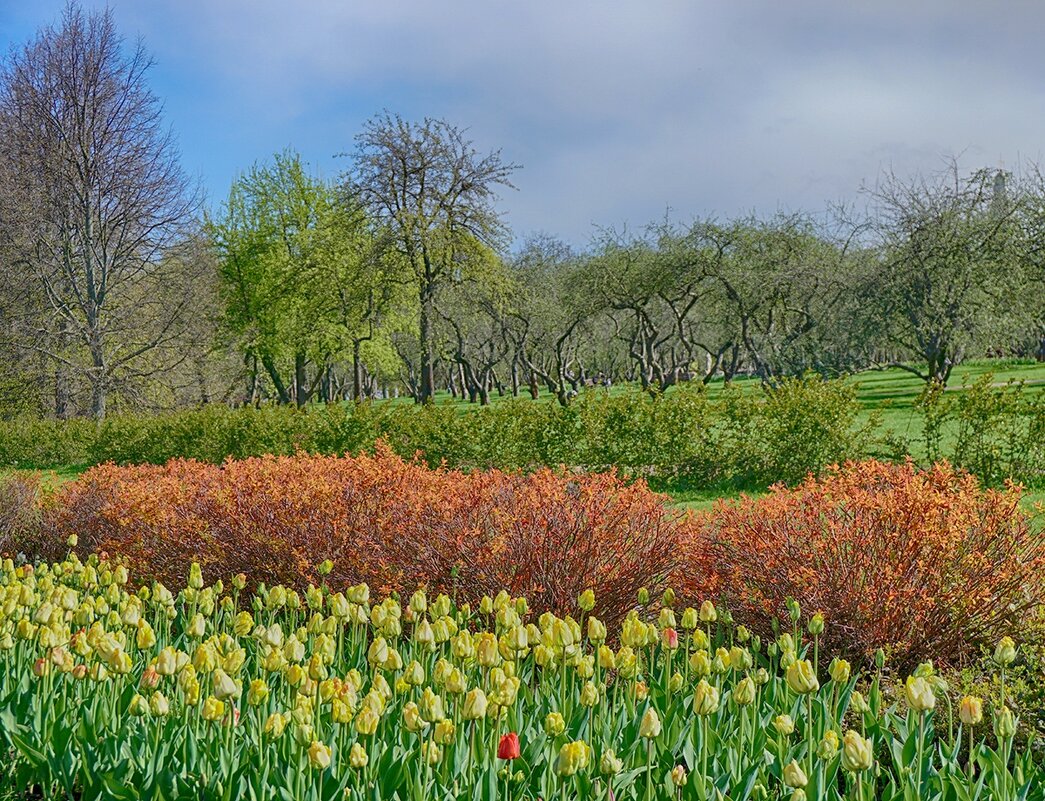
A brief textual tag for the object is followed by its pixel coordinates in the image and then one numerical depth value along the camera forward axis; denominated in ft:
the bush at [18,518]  25.17
